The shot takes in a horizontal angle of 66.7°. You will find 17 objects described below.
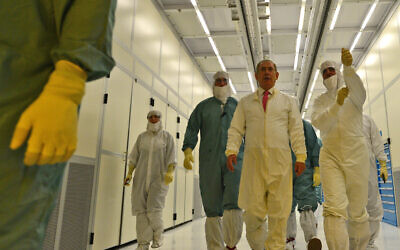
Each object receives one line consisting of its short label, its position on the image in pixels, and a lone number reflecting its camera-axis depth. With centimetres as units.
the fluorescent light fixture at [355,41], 720
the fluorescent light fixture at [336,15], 576
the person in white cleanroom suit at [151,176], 375
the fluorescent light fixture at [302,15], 594
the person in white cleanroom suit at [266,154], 233
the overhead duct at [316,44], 549
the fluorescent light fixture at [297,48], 722
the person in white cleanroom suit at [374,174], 316
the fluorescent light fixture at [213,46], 730
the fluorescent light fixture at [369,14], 592
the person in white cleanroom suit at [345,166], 240
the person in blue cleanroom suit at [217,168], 274
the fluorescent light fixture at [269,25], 653
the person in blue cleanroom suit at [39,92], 71
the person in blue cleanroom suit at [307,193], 355
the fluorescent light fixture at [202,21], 616
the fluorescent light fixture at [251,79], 943
